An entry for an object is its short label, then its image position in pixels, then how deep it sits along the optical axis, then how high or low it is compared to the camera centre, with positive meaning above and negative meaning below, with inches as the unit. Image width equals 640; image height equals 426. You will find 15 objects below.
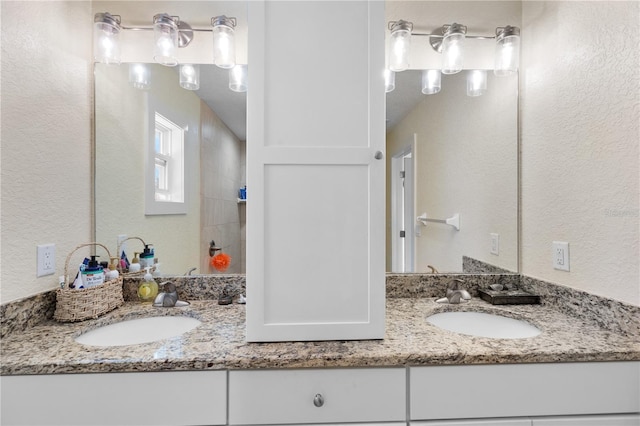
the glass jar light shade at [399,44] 59.1 +32.7
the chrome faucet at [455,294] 55.8 -14.5
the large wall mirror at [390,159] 58.8 +10.8
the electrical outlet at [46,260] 46.1 -6.8
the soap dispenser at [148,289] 55.7 -13.4
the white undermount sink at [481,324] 50.1 -18.4
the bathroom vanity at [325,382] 34.5 -19.2
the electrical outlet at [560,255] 50.5 -6.8
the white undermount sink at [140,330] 46.6 -18.4
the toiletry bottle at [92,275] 48.6 -9.5
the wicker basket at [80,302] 46.1 -13.3
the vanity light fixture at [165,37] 56.6 +32.7
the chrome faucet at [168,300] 53.5 -14.7
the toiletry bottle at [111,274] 52.7 -10.2
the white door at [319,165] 39.0 +6.2
